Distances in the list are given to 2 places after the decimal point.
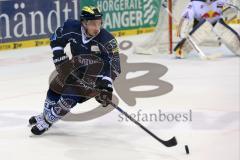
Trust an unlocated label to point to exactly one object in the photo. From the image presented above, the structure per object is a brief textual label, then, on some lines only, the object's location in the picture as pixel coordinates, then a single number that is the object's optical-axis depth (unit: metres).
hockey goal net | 16.98
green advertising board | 20.19
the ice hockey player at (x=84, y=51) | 8.47
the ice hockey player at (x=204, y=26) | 15.86
